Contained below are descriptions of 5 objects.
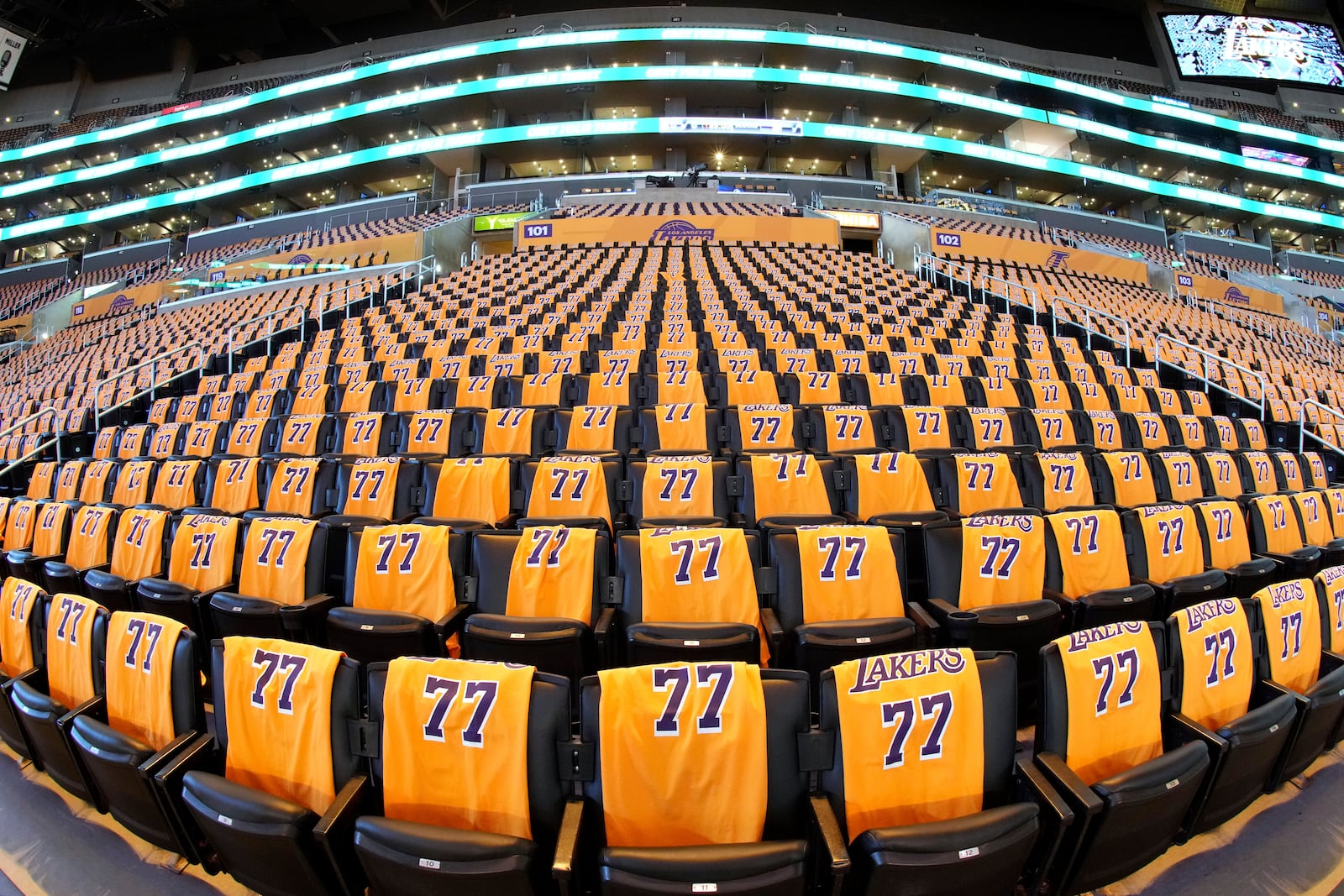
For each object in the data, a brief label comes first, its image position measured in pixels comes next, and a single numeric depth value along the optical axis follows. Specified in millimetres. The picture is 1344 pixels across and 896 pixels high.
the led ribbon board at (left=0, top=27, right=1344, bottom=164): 22812
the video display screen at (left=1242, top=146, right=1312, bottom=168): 25266
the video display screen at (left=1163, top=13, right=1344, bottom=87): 26719
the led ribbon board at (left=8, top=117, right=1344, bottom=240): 21766
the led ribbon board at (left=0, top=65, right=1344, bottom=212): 22141
